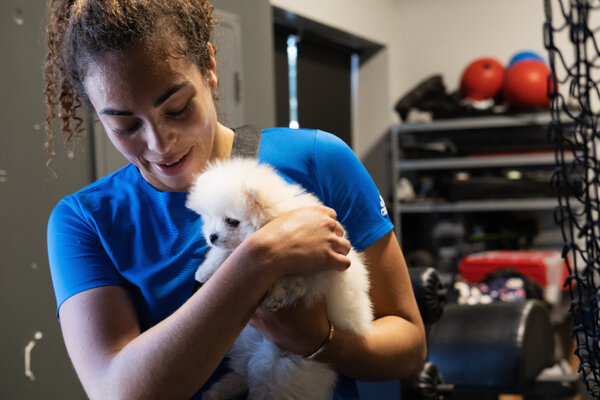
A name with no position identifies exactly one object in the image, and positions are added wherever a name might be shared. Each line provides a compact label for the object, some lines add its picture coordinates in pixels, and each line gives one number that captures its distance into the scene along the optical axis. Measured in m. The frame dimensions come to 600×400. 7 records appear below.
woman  0.91
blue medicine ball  5.27
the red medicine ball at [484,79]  5.36
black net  0.76
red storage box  4.14
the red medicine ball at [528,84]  5.04
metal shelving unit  5.09
